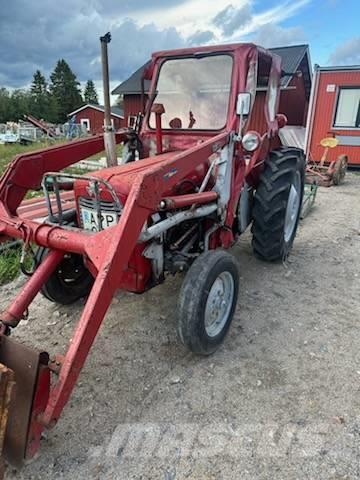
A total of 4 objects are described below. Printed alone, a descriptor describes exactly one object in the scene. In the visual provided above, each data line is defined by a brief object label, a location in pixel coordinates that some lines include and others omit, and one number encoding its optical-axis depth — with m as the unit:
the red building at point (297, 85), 14.94
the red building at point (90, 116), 39.31
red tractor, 1.82
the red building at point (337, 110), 10.76
